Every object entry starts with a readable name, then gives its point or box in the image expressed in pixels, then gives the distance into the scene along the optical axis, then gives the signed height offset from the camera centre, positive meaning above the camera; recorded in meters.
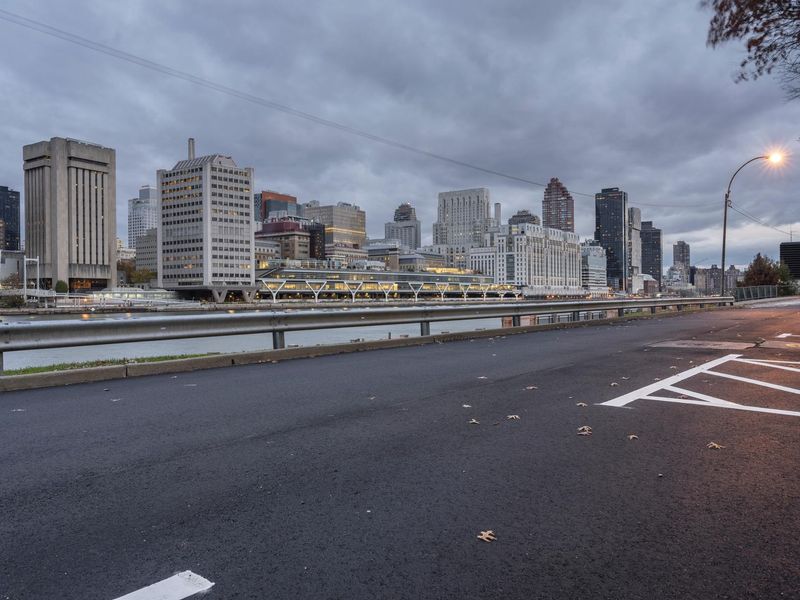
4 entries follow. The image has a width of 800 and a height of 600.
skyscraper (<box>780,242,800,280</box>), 147.91 +11.41
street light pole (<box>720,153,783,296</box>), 35.86 +5.71
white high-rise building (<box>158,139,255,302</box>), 194.25 +24.07
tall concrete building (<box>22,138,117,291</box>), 194.25 +24.00
